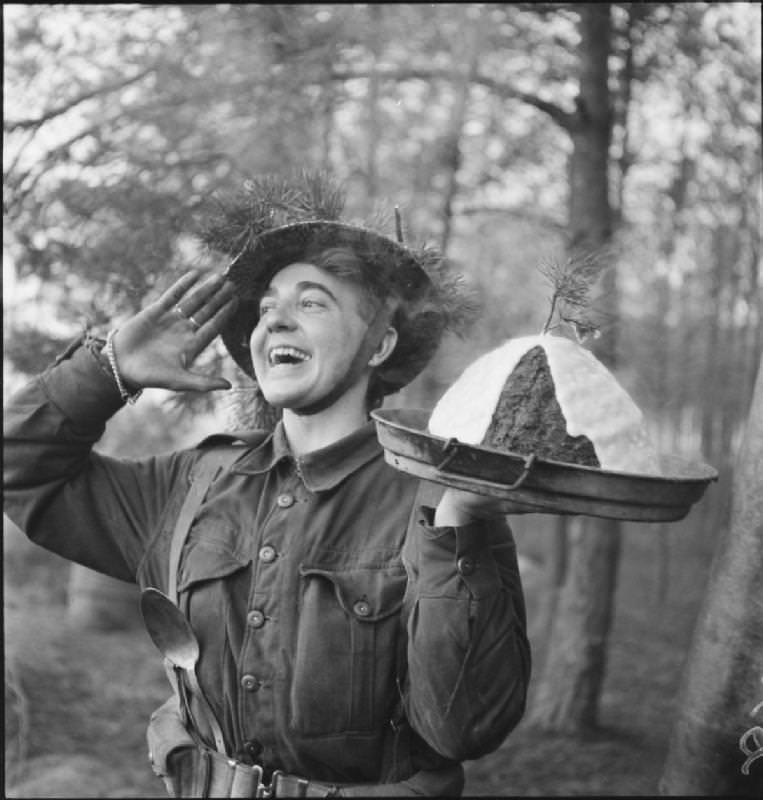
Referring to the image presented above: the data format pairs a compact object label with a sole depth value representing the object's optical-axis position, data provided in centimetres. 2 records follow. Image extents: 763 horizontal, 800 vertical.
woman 212
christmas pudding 198
